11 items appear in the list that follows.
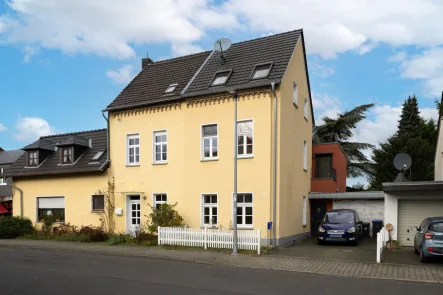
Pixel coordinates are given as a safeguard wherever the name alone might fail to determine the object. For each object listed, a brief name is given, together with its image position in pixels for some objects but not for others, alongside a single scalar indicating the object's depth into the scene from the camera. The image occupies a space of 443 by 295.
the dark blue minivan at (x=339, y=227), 18.72
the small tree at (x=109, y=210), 22.22
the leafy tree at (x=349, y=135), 41.56
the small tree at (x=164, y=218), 19.01
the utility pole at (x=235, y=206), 15.85
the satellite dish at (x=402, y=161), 19.94
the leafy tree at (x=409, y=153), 40.72
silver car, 13.30
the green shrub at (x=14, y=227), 23.53
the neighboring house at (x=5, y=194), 32.47
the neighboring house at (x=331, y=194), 23.66
